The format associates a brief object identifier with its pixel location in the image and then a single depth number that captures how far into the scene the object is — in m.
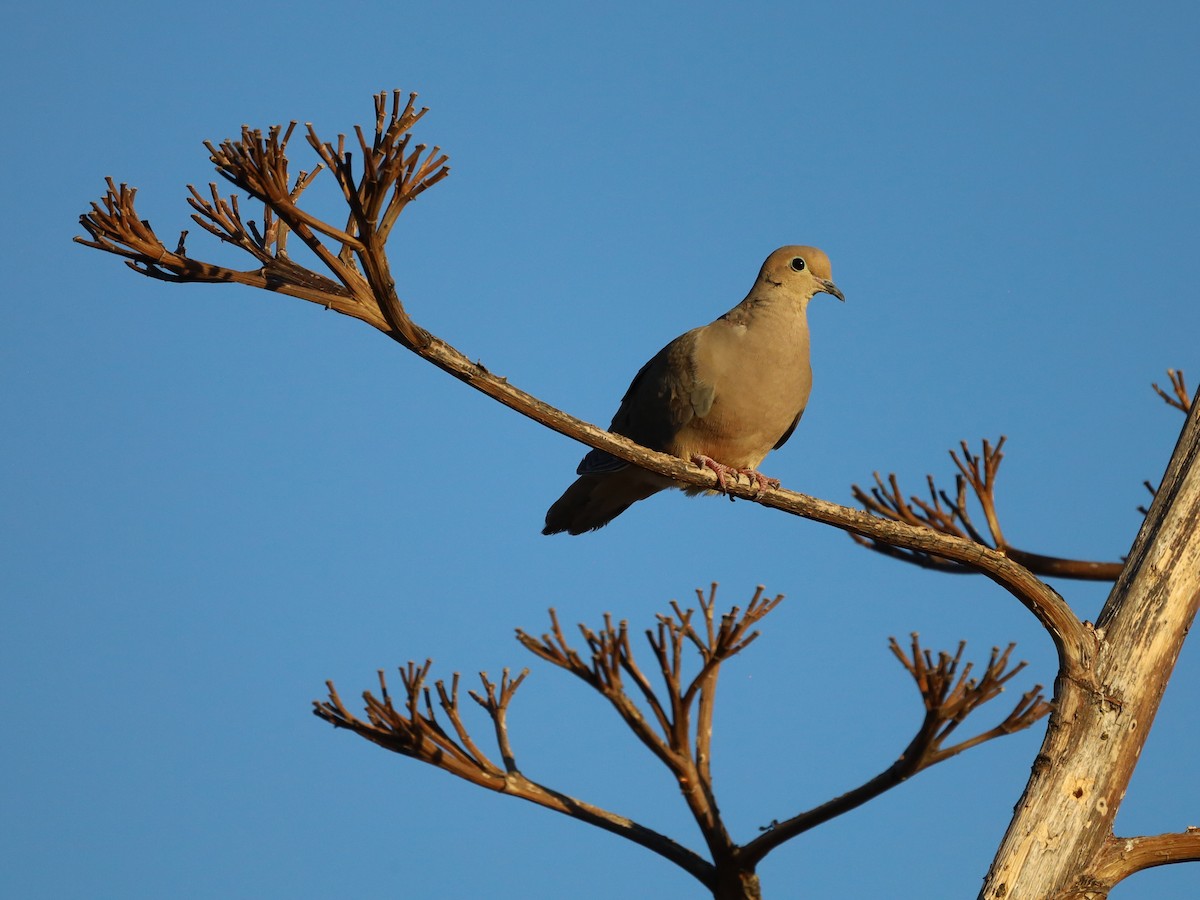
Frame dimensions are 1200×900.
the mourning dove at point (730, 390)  11.04
